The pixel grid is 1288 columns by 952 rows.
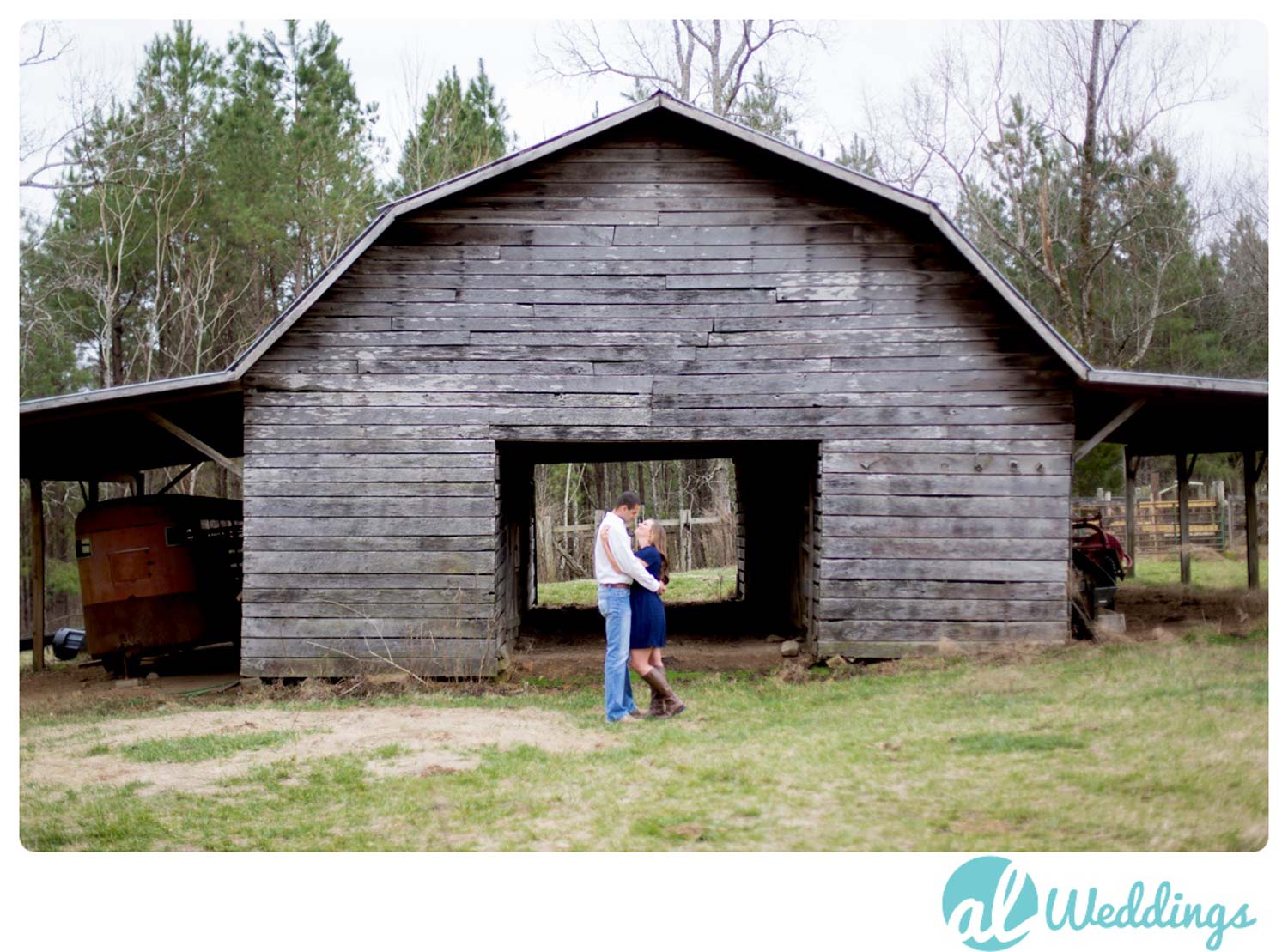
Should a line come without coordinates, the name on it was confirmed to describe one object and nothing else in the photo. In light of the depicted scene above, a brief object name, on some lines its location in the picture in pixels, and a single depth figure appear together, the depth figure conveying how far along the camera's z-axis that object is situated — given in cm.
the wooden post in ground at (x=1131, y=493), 1606
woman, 889
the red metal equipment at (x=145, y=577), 1271
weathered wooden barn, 1109
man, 873
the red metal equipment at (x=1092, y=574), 1205
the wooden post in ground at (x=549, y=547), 2609
